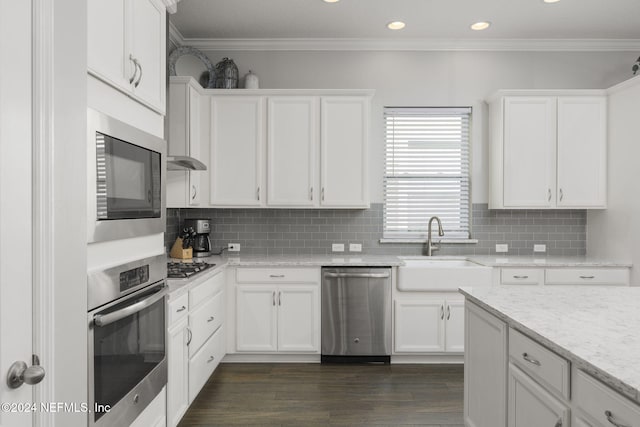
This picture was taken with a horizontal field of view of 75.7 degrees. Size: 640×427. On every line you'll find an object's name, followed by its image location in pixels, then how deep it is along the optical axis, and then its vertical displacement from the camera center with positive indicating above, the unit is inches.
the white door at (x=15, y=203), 38.2 +0.8
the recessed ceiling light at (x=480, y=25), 144.0 +66.3
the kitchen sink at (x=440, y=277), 136.9 -21.7
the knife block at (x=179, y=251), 141.6 -13.7
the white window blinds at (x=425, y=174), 165.3 +15.5
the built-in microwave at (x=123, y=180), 54.5 +4.8
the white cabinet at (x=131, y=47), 56.7 +26.0
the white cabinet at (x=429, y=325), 138.9 -38.0
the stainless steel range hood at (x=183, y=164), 117.3 +14.7
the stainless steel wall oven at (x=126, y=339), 55.2 -19.8
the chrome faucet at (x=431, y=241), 156.5 -11.1
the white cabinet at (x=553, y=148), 149.0 +23.4
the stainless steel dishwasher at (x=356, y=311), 138.8 -33.4
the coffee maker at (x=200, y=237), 151.0 -9.5
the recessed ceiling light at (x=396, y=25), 144.3 +66.3
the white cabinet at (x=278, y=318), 139.0 -35.9
